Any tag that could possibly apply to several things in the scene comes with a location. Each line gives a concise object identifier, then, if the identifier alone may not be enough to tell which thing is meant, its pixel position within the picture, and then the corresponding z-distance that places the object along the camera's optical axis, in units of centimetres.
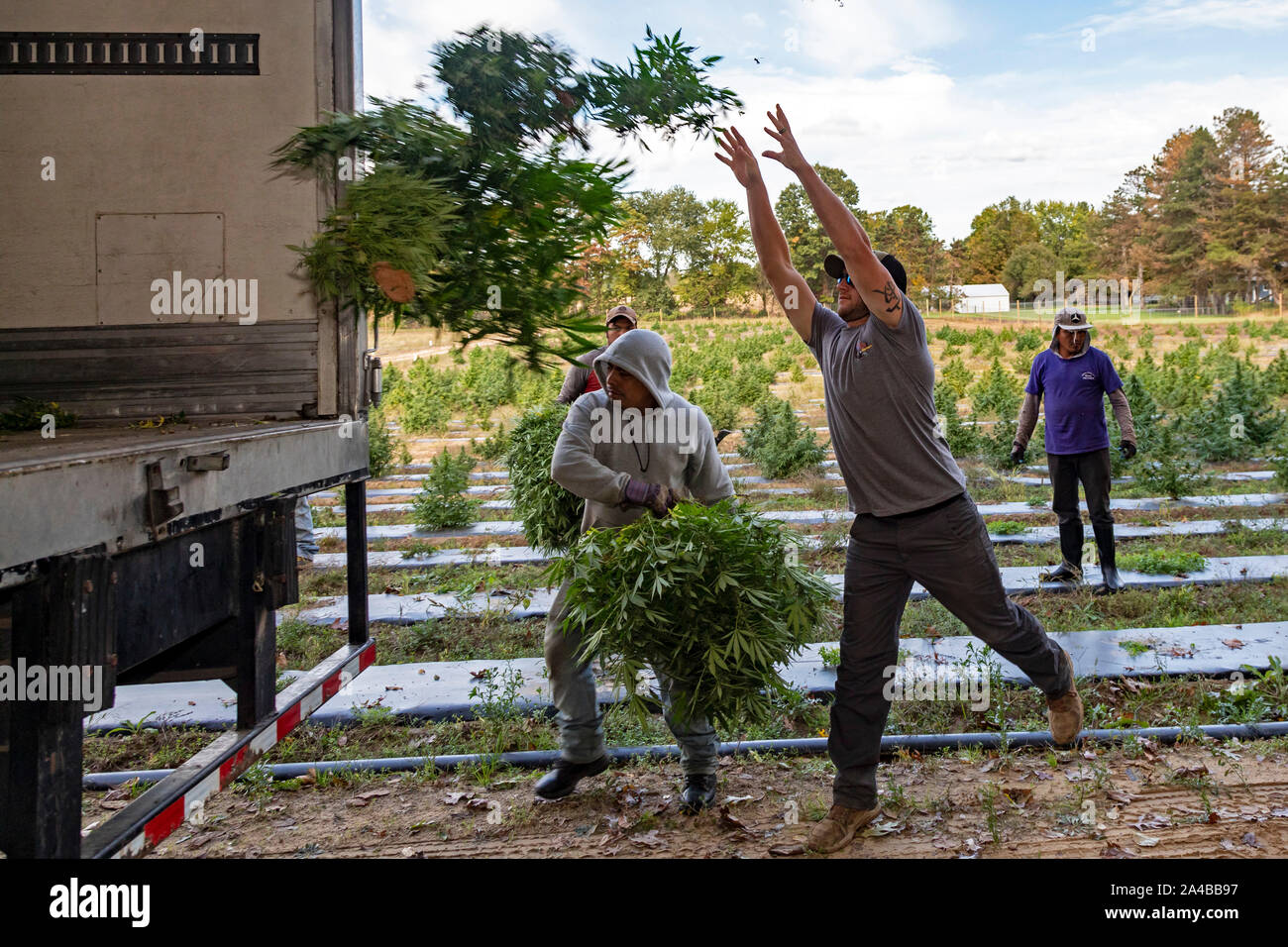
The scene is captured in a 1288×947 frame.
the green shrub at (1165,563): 723
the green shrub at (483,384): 2053
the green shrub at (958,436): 1386
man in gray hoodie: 377
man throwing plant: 342
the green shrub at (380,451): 1299
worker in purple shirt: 671
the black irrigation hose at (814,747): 423
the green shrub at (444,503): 991
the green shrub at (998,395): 1532
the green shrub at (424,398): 1903
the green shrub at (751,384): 1962
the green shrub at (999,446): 1320
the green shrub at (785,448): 1295
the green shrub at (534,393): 1780
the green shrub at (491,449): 1495
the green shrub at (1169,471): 1038
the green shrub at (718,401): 1648
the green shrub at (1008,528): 883
